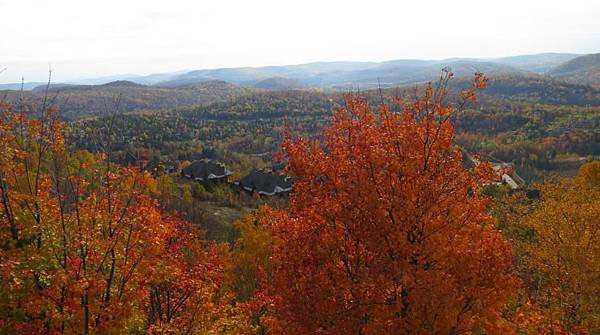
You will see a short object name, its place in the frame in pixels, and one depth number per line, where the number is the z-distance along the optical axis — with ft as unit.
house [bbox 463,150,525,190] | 342.81
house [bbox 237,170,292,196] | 310.04
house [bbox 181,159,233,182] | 341.41
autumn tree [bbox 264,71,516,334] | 36.37
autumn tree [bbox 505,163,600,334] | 81.25
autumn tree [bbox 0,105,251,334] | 41.01
